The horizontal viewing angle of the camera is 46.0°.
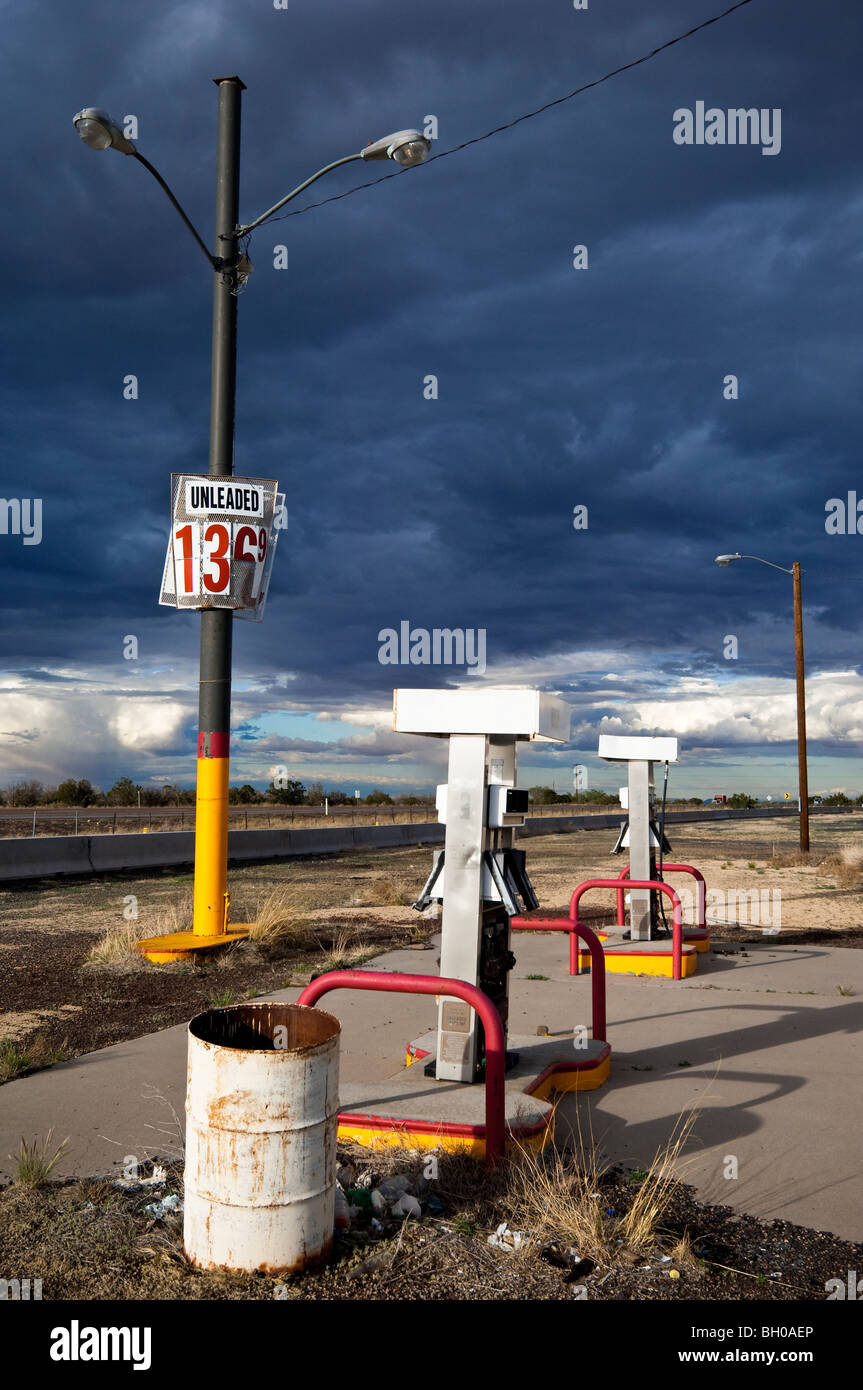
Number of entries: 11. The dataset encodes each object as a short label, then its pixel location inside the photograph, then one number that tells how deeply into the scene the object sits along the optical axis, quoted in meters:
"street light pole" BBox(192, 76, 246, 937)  11.31
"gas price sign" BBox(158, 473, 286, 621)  11.48
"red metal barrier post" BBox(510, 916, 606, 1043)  6.62
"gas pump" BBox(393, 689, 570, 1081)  5.51
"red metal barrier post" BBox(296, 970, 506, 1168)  4.50
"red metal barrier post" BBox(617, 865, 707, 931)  11.77
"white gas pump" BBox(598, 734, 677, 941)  11.00
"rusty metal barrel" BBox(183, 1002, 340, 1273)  3.56
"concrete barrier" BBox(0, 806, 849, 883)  19.48
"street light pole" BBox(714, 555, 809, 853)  28.08
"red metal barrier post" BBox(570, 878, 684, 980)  9.77
